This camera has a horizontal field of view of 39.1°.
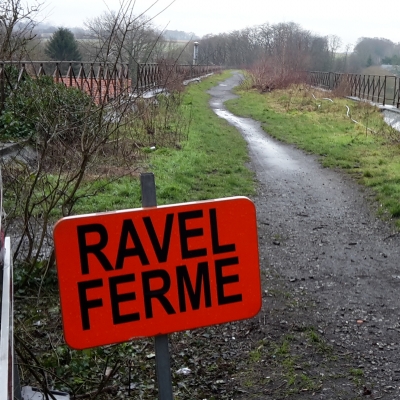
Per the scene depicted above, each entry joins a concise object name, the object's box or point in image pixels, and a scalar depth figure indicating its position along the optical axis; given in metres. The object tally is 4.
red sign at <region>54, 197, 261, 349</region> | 1.87
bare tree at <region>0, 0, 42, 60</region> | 4.72
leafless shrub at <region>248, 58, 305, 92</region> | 32.22
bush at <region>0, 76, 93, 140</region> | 4.76
